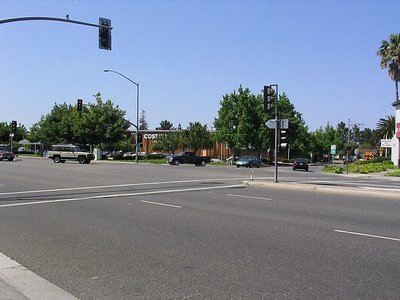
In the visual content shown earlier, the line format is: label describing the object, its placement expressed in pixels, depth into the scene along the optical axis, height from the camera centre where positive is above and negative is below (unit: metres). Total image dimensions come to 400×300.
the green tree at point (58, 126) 76.94 +4.37
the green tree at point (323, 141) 106.21 +3.98
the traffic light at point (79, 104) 49.26 +5.17
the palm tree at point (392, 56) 59.91 +13.25
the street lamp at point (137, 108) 57.26 +5.73
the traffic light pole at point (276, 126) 23.29 +1.55
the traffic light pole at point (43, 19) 18.84 +5.49
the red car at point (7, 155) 55.22 -0.44
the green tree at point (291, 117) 73.81 +6.38
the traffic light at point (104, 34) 20.02 +5.13
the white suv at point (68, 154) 51.28 -0.18
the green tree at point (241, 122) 69.06 +5.11
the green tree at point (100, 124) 69.50 +4.36
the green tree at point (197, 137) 83.50 +3.23
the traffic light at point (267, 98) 22.80 +2.84
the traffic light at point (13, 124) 66.49 +3.91
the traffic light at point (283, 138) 24.16 +0.97
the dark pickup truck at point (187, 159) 54.91 -0.51
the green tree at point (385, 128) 85.75 +5.90
